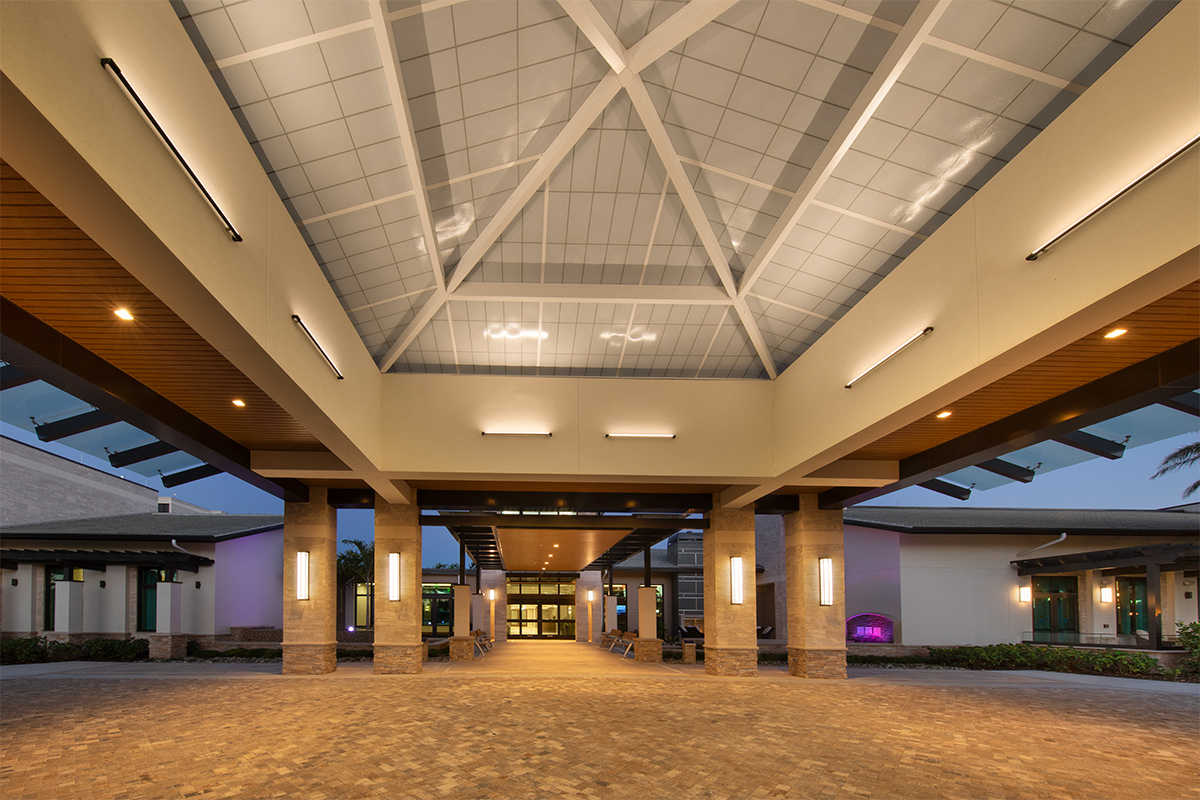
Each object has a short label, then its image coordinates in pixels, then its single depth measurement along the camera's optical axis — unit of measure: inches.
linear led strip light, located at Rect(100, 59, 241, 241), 195.3
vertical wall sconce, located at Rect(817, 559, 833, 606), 776.9
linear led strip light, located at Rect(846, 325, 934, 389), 377.4
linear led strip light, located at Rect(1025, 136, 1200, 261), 228.4
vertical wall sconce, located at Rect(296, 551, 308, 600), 750.5
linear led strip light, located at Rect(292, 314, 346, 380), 364.8
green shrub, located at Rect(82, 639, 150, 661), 928.9
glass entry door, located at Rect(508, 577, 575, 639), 1788.9
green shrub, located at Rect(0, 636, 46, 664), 893.8
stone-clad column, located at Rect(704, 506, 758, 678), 776.9
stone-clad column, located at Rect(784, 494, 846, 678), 770.2
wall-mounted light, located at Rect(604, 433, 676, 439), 615.8
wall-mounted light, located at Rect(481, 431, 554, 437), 615.8
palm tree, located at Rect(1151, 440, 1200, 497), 1010.1
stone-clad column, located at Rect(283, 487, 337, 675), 748.0
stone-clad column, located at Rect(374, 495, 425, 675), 756.0
